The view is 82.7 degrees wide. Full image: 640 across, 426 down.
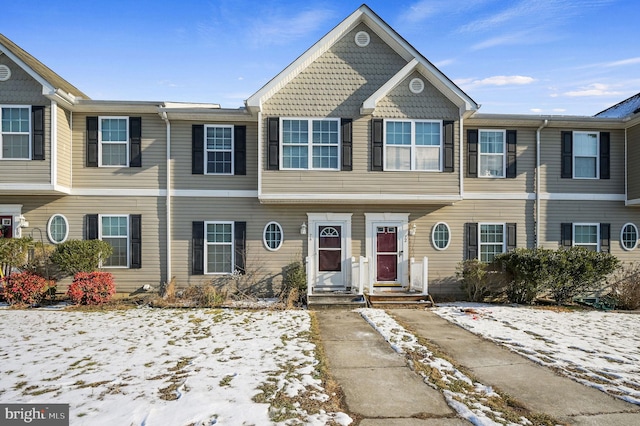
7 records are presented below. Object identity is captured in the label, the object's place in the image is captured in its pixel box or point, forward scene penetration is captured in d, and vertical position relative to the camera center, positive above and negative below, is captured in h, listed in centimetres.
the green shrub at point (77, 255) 1017 -114
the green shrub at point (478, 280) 1116 -200
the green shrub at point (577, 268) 1046 -149
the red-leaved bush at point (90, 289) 992 -204
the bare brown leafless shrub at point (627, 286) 1074 -216
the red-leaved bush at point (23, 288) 986 -200
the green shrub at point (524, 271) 1044 -164
